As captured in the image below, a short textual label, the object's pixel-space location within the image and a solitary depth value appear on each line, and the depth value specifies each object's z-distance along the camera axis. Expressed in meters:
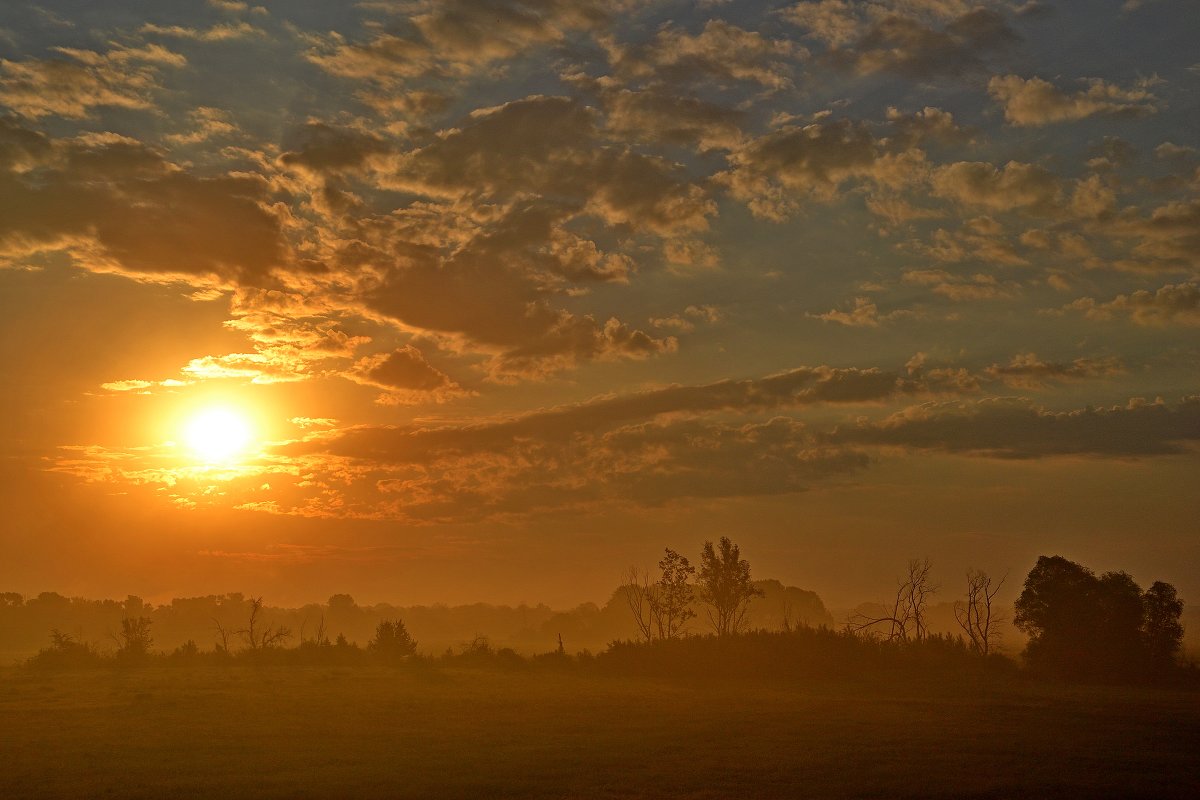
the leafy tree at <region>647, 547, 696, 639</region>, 109.81
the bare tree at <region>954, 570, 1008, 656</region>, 79.94
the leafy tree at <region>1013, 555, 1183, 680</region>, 70.25
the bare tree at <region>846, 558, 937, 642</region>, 83.84
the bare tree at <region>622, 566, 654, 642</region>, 104.94
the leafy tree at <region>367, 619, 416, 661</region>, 98.50
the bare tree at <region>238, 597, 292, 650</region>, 100.84
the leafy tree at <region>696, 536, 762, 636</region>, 104.25
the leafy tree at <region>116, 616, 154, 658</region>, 93.88
